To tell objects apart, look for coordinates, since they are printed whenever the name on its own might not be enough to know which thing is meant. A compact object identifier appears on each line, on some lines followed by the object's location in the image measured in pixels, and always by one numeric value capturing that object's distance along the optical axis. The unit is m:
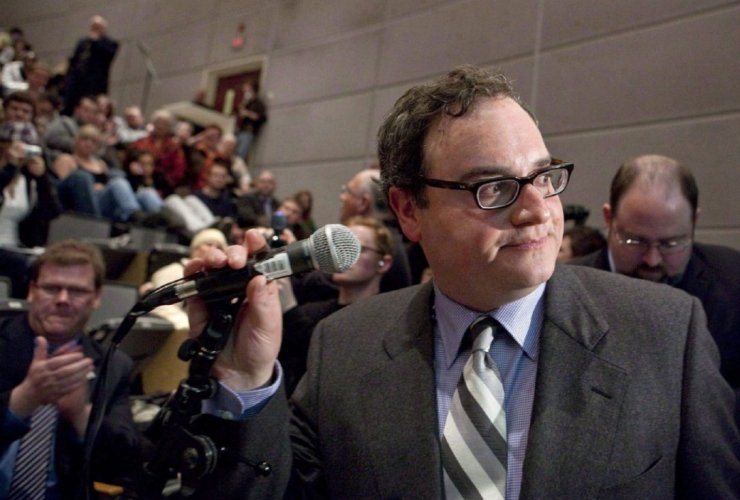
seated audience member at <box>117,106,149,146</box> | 7.10
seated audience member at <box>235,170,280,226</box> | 5.38
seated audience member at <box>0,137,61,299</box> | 3.50
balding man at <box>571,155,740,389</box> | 1.75
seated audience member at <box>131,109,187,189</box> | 6.34
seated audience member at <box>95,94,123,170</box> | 5.65
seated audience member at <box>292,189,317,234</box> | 5.25
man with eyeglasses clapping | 1.52
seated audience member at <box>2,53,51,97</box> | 6.68
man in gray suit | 0.90
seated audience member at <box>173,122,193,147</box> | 6.73
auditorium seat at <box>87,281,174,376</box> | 2.32
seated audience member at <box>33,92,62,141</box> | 5.48
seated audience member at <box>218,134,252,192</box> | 6.35
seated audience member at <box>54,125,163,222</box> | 4.59
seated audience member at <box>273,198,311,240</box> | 3.96
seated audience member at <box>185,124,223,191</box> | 6.36
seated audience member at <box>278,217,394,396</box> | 2.05
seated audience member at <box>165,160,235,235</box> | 5.26
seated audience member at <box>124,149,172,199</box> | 5.84
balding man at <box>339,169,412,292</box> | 2.76
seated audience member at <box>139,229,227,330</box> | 2.80
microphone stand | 0.94
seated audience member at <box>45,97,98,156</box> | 5.43
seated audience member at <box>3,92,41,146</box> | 4.04
